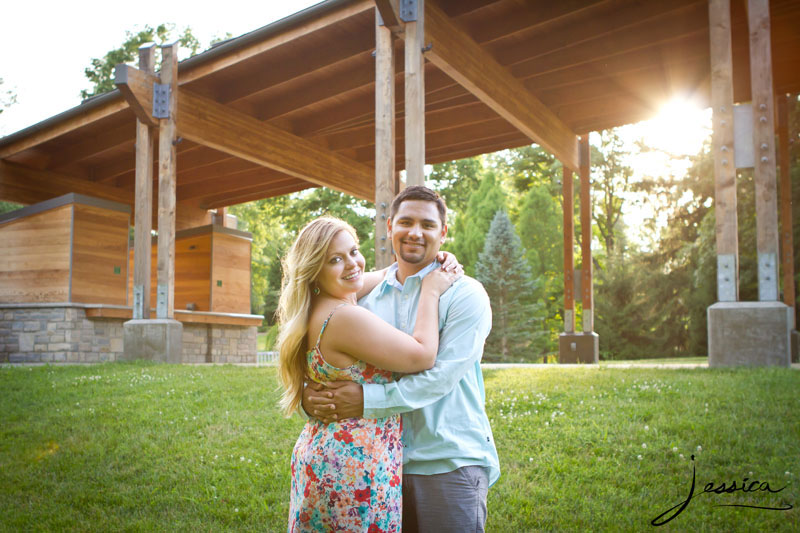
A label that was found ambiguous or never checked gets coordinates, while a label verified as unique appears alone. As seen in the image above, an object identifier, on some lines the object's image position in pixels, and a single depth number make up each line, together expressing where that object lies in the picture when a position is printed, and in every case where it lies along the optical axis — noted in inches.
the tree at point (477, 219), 991.6
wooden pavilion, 287.7
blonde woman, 83.0
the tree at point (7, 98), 1081.4
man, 84.7
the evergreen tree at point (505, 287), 908.0
